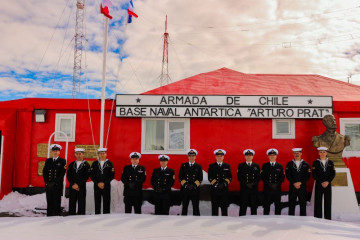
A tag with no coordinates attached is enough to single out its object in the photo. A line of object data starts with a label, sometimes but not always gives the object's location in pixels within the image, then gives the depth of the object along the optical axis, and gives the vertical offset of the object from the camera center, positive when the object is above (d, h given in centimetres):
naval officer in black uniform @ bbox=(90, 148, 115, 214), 668 -81
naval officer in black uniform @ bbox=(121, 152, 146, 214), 668 -88
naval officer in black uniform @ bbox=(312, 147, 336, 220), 667 -71
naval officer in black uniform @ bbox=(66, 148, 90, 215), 666 -89
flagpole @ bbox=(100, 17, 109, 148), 753 +168
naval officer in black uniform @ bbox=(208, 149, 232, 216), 672 -85
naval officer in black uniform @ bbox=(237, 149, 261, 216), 679 -83
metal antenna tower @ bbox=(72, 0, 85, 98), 2164 +929
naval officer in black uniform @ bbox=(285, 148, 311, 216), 668 -76
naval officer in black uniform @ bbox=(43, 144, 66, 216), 665 -85
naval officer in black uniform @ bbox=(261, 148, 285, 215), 670 -82
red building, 831 +50
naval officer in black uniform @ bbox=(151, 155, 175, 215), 674 -94
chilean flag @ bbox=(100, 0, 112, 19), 741 +343
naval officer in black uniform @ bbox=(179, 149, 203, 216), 670 -79
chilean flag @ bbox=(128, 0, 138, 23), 779 +348
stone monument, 745 -66
